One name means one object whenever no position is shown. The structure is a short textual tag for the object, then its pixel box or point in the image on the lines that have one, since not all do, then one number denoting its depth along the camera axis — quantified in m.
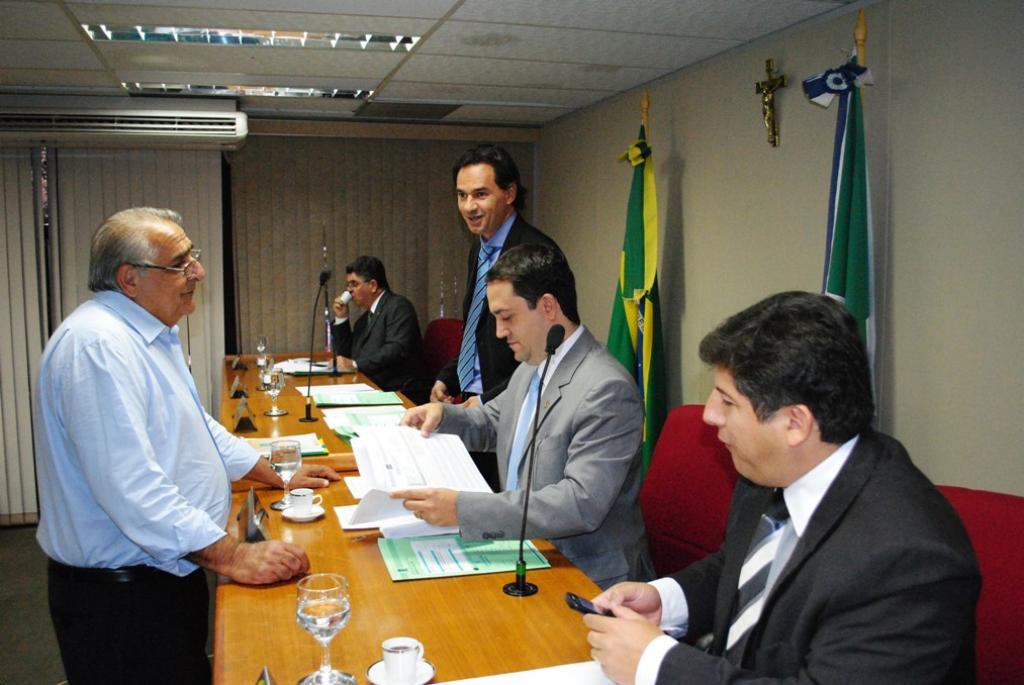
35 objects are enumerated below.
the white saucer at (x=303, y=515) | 2.10
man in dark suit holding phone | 1.11
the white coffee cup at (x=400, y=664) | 1.32
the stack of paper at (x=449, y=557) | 1.78
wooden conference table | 1.41
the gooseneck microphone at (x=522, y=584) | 1.67
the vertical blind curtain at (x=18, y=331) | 5.19
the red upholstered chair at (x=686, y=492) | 2.17
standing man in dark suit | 3.13
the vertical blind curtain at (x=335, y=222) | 5.92
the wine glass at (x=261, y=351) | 4.84
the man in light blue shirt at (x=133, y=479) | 1.80
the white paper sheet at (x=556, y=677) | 1.33
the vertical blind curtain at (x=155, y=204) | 5.35
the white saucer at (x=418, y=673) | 1.33
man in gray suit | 1.84
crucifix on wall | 3.38
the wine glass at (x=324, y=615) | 1.33
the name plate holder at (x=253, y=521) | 1.92
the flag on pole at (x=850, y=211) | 2.87
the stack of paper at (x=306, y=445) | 2.75
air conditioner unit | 4.67
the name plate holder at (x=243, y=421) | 3.24
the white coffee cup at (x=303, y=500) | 2.12
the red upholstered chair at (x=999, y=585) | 1.41
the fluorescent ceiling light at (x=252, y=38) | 3.37
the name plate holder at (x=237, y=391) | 4.11
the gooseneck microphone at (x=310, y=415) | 3.43
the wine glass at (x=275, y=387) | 3.63
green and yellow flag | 4.09
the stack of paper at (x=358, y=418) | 3.04
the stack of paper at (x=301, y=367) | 4.97
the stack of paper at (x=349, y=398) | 3.76
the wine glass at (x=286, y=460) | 2.17
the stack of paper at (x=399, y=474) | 1.92
